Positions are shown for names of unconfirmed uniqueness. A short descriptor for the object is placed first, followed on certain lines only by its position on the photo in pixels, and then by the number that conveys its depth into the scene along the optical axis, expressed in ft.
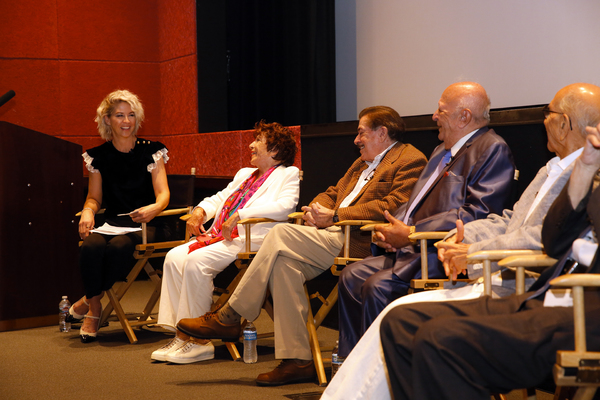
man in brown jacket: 10.23
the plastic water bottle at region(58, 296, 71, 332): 14.32
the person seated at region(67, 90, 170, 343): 14.48
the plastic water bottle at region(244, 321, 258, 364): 11.46
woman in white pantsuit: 11.84
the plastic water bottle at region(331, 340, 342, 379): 9.47
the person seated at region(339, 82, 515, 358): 8.85
